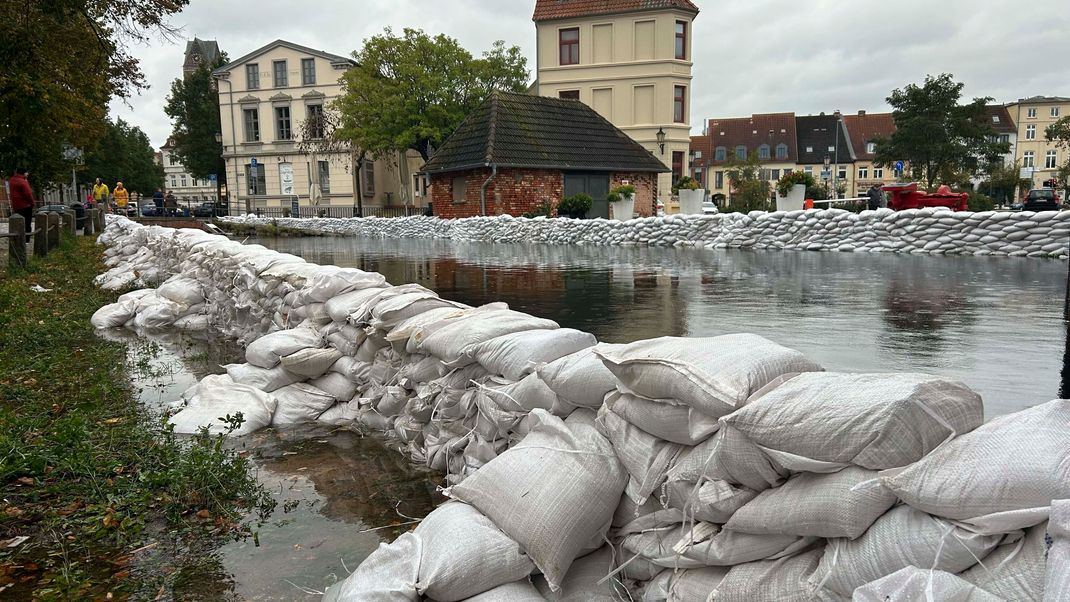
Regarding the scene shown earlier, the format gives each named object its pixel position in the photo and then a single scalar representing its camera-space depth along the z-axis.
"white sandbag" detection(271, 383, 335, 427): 4.12
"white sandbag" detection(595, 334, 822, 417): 1.93
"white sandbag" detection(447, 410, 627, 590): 2.02
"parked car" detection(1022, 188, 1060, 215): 30.22
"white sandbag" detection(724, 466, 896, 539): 1.52
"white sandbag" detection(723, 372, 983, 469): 1.55
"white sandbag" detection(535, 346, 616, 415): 2.39
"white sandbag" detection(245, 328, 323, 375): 4.48
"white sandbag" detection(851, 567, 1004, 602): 1.28
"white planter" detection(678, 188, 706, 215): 19.27
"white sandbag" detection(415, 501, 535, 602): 1.94
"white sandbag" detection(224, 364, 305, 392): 4.42
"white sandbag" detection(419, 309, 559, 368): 3.26
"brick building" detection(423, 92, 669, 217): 23.70
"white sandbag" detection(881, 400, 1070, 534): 1.31
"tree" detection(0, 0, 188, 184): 8.80
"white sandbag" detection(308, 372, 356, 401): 4.28
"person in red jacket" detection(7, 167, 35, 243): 13.55
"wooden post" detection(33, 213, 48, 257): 13.25
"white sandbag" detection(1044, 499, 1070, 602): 1.15
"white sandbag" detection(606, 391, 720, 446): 1.94
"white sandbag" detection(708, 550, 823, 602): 1.60
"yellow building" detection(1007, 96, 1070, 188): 72.12
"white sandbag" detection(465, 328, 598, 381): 2.92
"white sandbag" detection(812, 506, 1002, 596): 1.36
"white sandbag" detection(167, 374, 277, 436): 3.86
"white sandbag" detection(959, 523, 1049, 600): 1.26
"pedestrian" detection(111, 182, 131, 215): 31.45
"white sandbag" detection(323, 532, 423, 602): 1.93
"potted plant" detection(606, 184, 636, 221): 20.27
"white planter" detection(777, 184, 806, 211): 16.92
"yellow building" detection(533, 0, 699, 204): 34.59
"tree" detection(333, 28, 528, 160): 35.47
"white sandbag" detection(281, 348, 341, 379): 4.35
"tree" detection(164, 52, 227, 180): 50.94
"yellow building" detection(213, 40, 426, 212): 44.62
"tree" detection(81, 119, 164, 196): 53.58
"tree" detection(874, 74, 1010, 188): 39.66
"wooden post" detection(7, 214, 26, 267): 10.53
